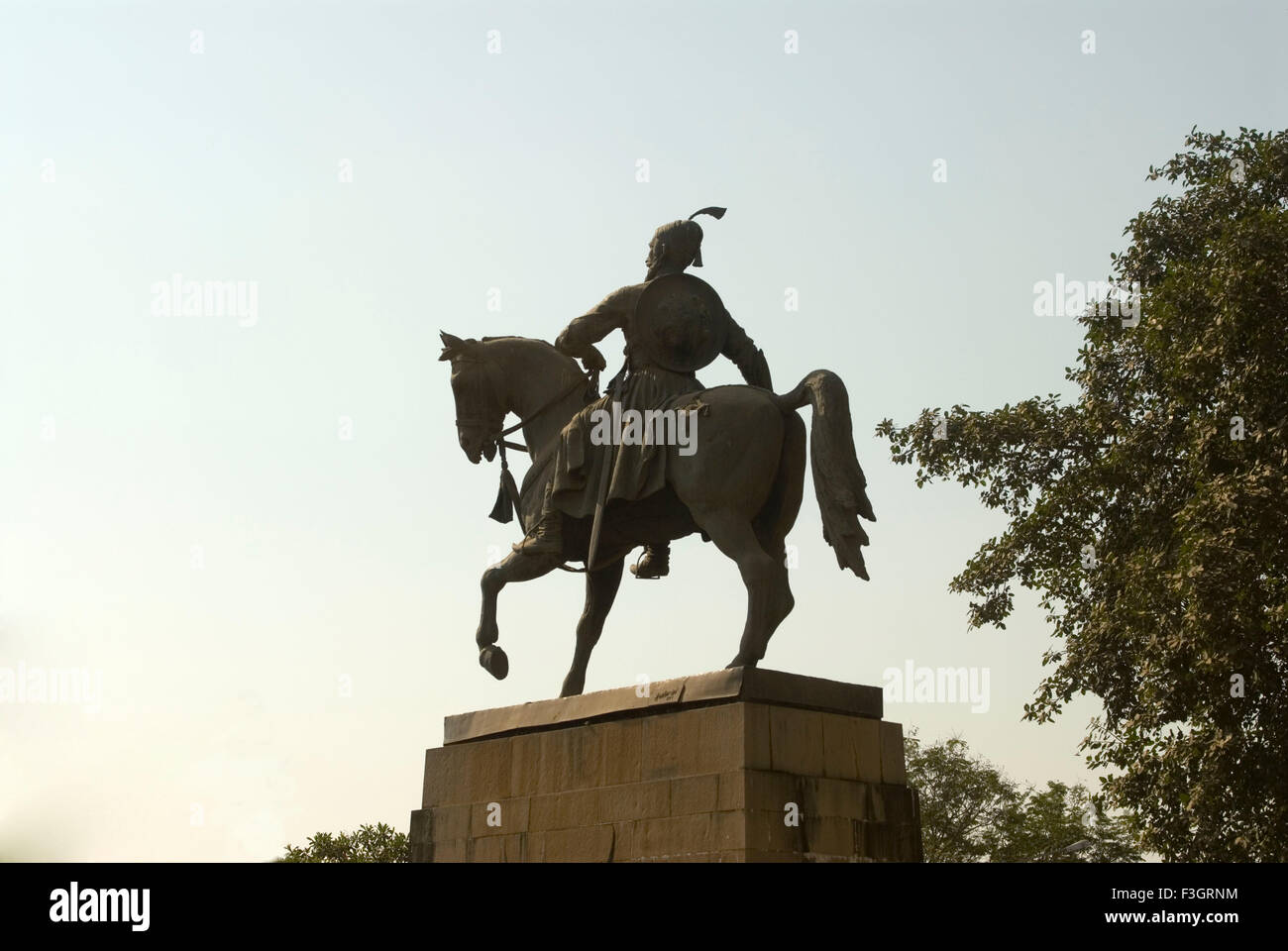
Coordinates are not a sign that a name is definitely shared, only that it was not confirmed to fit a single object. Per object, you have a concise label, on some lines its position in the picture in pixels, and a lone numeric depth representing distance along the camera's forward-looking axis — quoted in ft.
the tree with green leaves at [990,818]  116.67
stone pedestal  31.71
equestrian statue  35.04
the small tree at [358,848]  107.96
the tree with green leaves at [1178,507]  54.19
